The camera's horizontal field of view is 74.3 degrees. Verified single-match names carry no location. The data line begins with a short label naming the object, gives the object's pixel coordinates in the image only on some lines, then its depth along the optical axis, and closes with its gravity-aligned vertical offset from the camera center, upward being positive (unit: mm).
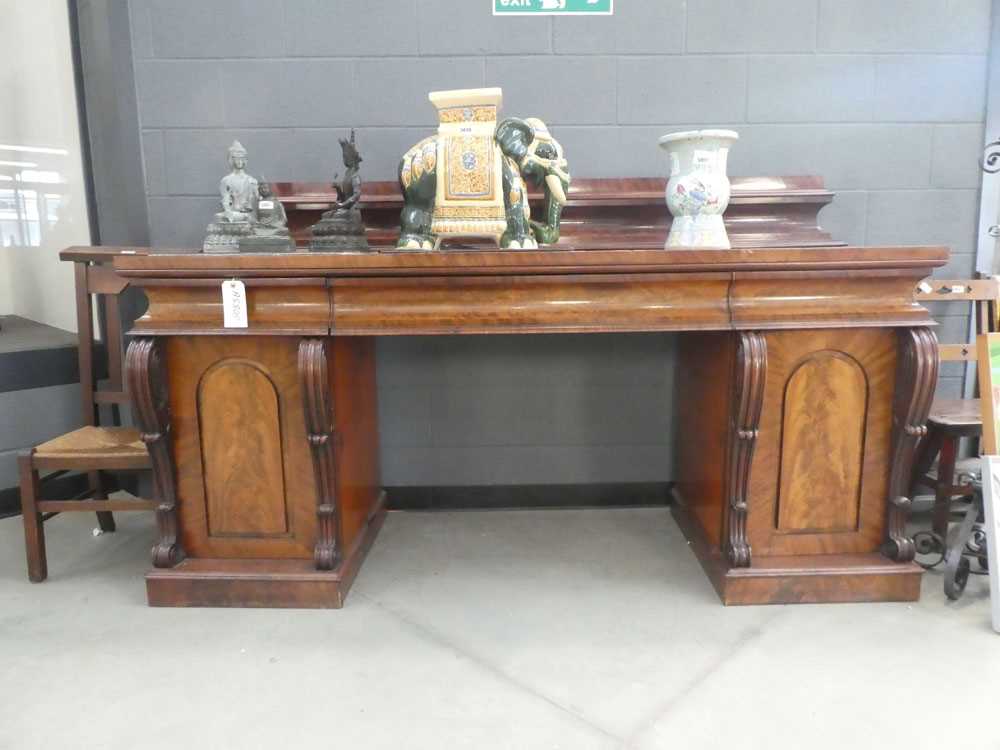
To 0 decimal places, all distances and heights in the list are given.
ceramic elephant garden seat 1866 +257
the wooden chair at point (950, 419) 2127 -521
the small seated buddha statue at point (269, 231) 1927 +107
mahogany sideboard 1771 -345
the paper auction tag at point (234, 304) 1777 -95
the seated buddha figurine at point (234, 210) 1919 +171
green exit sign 2359 +903
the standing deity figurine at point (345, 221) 1956 +134
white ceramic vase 1917 +205
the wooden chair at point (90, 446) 2051 -554
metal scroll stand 1886 -843
